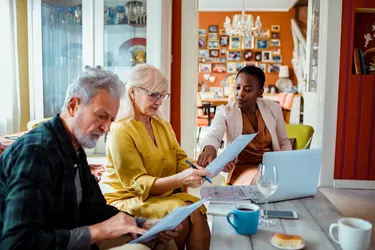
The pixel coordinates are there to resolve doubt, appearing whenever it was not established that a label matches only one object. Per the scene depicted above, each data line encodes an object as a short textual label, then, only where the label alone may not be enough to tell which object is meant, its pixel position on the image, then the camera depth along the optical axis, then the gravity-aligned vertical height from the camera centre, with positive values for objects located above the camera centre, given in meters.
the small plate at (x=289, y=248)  1.02 -0.44
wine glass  1.22 -0.31
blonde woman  1.58 -0.35
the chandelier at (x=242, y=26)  7.05 +1.18
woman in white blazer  2.16 -0.21
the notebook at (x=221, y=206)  1.29 -0.44
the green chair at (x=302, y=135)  2.48 -0.32
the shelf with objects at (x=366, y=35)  4.02 +0.58
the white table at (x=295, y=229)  1.06 -0.45
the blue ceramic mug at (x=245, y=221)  1.11 -0.40
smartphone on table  1.28 -0.44
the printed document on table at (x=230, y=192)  1.45 -0.43
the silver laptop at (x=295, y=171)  1.37 -0.32
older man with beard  0.97 -0.28
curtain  2.89 +0.14
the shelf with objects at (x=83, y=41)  3.30 +0.41
